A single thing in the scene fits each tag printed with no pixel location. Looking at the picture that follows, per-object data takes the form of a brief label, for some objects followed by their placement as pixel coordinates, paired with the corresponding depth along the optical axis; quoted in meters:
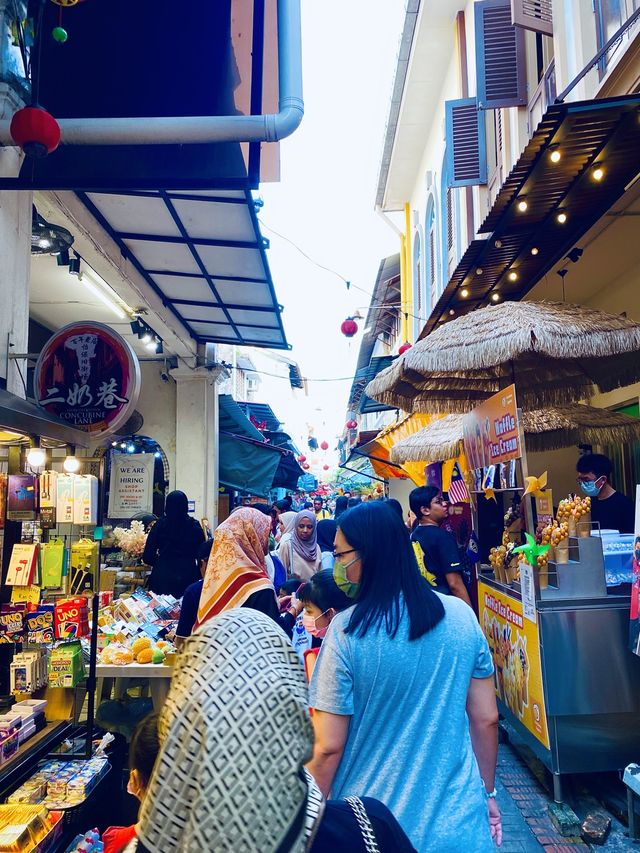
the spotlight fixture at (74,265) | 7.70
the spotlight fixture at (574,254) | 6.94
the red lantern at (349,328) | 14.14
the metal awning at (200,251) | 6.92
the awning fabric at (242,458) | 14.66
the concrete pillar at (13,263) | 4.89
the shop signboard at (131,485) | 12.48
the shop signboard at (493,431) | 5.09
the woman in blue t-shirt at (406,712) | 1.86
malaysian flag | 9.46
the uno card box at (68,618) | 4.25
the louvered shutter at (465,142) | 9.70
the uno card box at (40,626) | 4.14
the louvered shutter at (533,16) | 6.91
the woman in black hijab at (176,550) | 7.16
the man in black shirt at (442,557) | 5.45
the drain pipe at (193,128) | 4.02
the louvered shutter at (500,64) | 8.44
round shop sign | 5.52
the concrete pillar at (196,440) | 12.66
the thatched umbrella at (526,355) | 5.04
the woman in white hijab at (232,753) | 0.95
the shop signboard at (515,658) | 4.43
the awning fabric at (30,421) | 3.68
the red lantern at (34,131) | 3.45
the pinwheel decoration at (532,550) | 4.58
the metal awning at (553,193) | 4.27
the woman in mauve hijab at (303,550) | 7.48
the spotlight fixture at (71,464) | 4.54
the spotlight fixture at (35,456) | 4.19
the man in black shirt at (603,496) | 6.00
